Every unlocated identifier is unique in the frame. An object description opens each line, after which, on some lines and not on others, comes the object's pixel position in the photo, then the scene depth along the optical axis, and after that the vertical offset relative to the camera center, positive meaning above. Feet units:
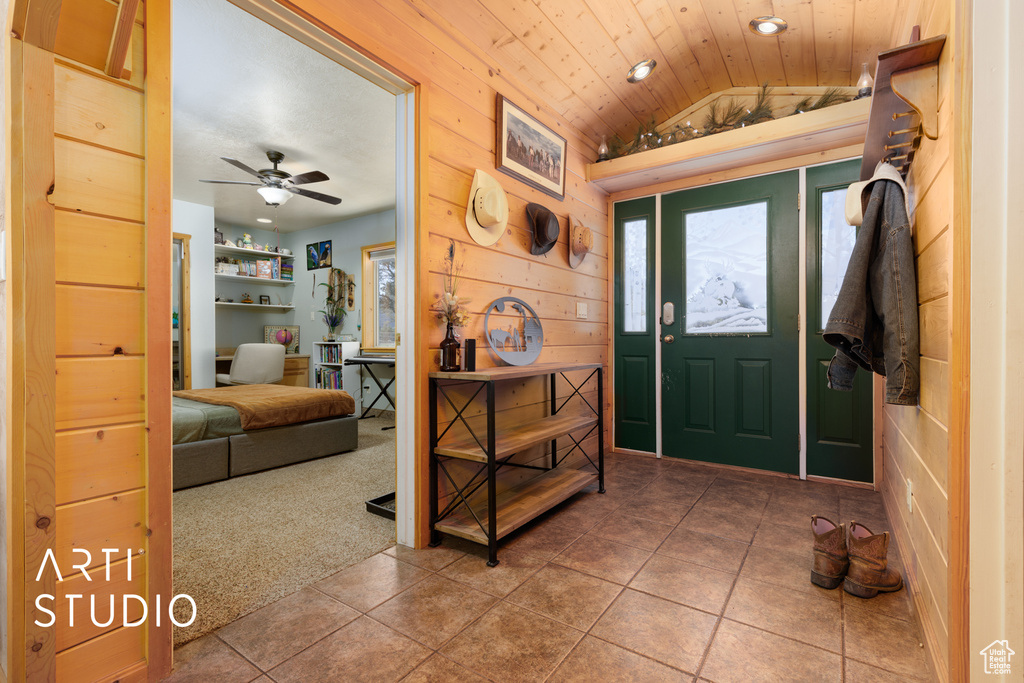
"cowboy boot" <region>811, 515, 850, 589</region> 5.90 -2.77
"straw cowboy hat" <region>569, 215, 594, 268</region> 11.00 +2.26
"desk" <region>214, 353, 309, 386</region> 20.72 -1.26
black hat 9.51 +2.26
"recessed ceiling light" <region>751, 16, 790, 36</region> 8.87 +5.91
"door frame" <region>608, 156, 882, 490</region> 9.83 +3.76
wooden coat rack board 4.47 +2.52
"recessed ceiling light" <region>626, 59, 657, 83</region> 9.80 +5.62
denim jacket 4.95 +0.39
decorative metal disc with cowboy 8.64 +0.07
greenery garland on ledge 9.56 +4.76
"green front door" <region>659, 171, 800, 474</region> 10.71 +0.32
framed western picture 8.69 +3.77
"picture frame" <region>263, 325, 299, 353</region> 22.08 +0.19
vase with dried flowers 7.27 +0.41
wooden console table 6.62 -2.31
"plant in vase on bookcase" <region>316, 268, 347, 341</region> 20.75 +1.79
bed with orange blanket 10.37 -2.18
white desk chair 18.72 -0.98
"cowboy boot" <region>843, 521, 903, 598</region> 5.69 -2.82
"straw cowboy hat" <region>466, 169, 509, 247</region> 7.95 +2.21
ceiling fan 12.98 +4.35
